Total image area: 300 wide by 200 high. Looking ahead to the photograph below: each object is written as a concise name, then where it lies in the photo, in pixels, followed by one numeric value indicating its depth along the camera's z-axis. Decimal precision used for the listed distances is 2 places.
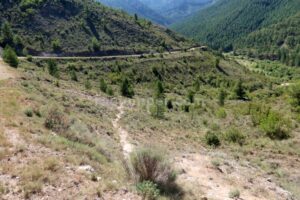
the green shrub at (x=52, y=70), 56.62
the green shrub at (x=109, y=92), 50.44
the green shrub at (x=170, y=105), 46.31
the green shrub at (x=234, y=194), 13.63
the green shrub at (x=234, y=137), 24.61
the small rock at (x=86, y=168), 10.97
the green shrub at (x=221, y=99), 55.52
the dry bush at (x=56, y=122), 14.75
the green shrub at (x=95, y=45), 90.66
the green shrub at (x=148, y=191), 10.17
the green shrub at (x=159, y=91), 57.80
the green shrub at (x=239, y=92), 75.81
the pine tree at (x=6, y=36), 71.74
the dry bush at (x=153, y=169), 11.71
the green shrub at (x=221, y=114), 35.64
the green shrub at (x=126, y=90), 55.72
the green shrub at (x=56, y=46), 82.22
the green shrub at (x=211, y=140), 23.84
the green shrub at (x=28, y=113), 15.68
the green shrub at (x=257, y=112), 30.17
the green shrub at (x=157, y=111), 34.34
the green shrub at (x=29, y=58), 66.75
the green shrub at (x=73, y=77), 61.31
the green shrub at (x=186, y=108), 44.84
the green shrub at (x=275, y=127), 25.56
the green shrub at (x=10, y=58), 44.62
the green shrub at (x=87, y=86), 50.53
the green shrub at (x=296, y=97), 37.05
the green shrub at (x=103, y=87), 53.88
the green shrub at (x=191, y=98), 58.82
